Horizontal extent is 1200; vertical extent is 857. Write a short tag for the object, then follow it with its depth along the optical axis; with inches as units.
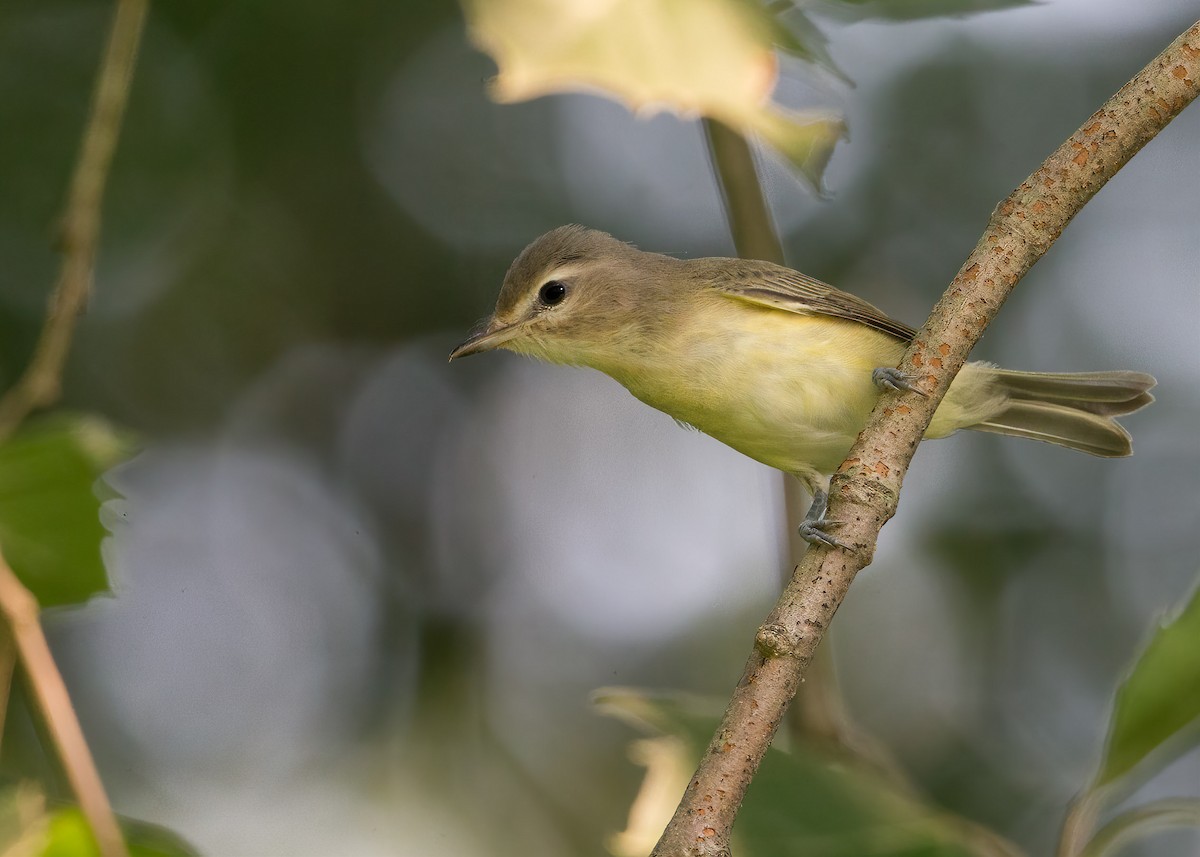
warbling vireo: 145.5
